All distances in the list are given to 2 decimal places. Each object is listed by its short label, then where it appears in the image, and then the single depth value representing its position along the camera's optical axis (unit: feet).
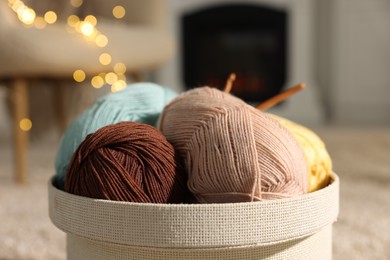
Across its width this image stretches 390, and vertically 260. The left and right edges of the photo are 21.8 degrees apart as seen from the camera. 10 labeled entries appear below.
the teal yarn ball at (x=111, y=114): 2.99
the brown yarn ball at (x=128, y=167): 2.67
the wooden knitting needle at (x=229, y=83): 3.10
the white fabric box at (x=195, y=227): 2.59
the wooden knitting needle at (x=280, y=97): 3.07
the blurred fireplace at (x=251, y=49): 10.87
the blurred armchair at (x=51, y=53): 5.07
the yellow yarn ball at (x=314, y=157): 2.92
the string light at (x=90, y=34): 5.50
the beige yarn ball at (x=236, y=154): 2.67
